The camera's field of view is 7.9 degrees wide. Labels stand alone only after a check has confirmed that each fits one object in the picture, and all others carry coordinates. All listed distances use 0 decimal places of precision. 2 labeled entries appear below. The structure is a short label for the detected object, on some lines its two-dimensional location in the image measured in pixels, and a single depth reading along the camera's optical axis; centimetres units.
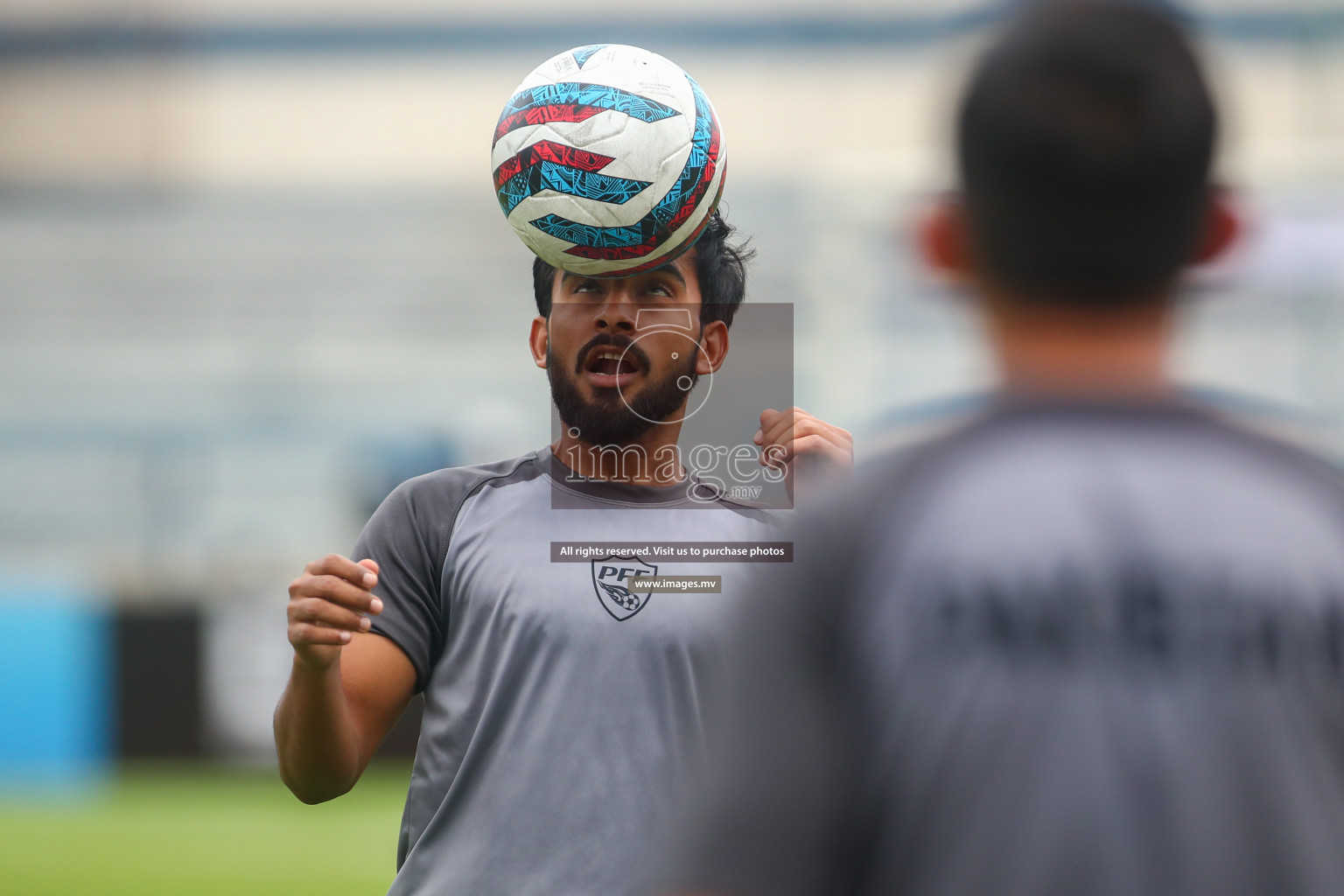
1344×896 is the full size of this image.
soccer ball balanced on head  870
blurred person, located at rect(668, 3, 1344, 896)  734
